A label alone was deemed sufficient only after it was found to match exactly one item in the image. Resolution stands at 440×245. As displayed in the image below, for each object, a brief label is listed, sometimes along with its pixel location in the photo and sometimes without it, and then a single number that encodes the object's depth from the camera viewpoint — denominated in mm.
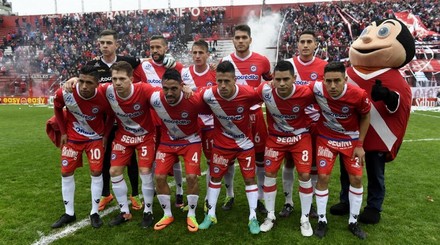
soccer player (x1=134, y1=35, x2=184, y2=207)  4961
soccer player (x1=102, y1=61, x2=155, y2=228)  4297
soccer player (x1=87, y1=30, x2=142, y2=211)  4840
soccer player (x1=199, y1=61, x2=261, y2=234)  4164
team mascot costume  4316
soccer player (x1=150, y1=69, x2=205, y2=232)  4246
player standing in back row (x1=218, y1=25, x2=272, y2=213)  4832
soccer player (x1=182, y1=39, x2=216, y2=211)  4859
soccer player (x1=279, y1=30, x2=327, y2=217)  4609
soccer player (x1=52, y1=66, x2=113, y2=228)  4301
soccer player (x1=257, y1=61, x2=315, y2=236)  4035
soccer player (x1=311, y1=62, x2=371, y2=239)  3969
